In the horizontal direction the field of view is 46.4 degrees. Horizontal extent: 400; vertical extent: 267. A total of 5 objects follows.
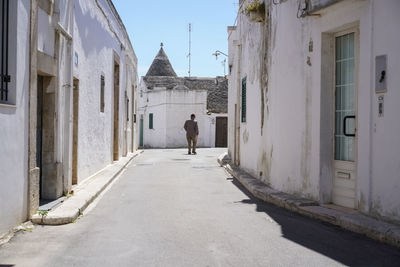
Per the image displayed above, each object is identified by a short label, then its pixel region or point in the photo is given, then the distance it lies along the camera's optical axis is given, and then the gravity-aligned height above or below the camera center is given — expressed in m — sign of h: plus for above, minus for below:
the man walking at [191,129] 22.39 +0.20
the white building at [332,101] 6.12 +0.54
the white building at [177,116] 32.78 +1.27
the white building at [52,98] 5.56 +0.56
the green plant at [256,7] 10.33 +2.82
